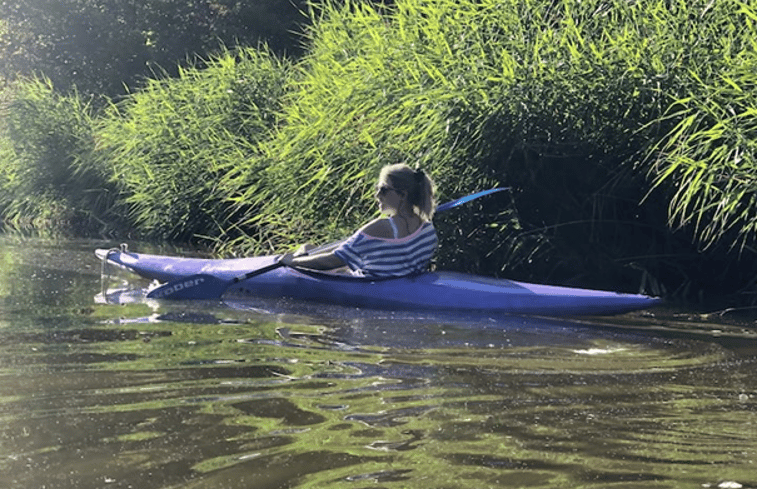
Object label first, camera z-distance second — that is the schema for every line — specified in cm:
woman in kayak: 747
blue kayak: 693
